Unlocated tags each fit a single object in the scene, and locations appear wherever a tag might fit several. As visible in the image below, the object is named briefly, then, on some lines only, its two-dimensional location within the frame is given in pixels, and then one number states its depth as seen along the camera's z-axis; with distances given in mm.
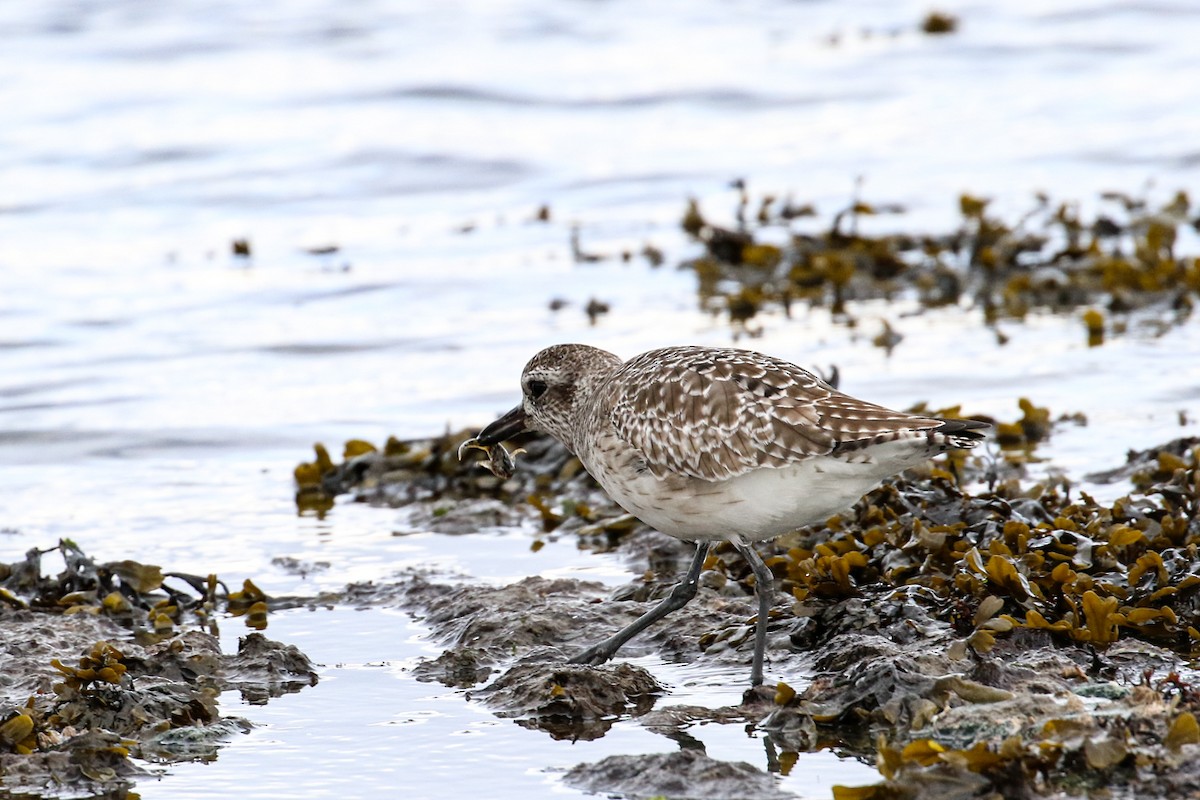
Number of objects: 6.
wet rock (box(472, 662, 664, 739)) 11055
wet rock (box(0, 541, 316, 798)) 10297
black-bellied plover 11164
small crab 15000
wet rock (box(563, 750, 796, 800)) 9516
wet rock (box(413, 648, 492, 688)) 12172
